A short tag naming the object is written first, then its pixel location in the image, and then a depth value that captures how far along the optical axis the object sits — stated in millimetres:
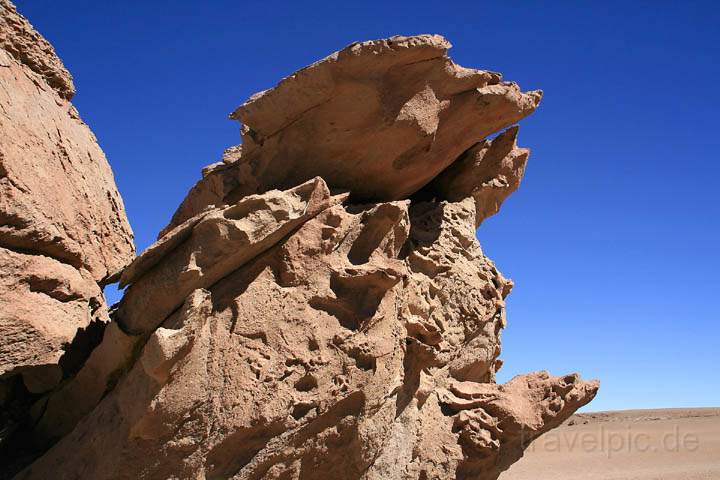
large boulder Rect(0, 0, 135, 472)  5898
